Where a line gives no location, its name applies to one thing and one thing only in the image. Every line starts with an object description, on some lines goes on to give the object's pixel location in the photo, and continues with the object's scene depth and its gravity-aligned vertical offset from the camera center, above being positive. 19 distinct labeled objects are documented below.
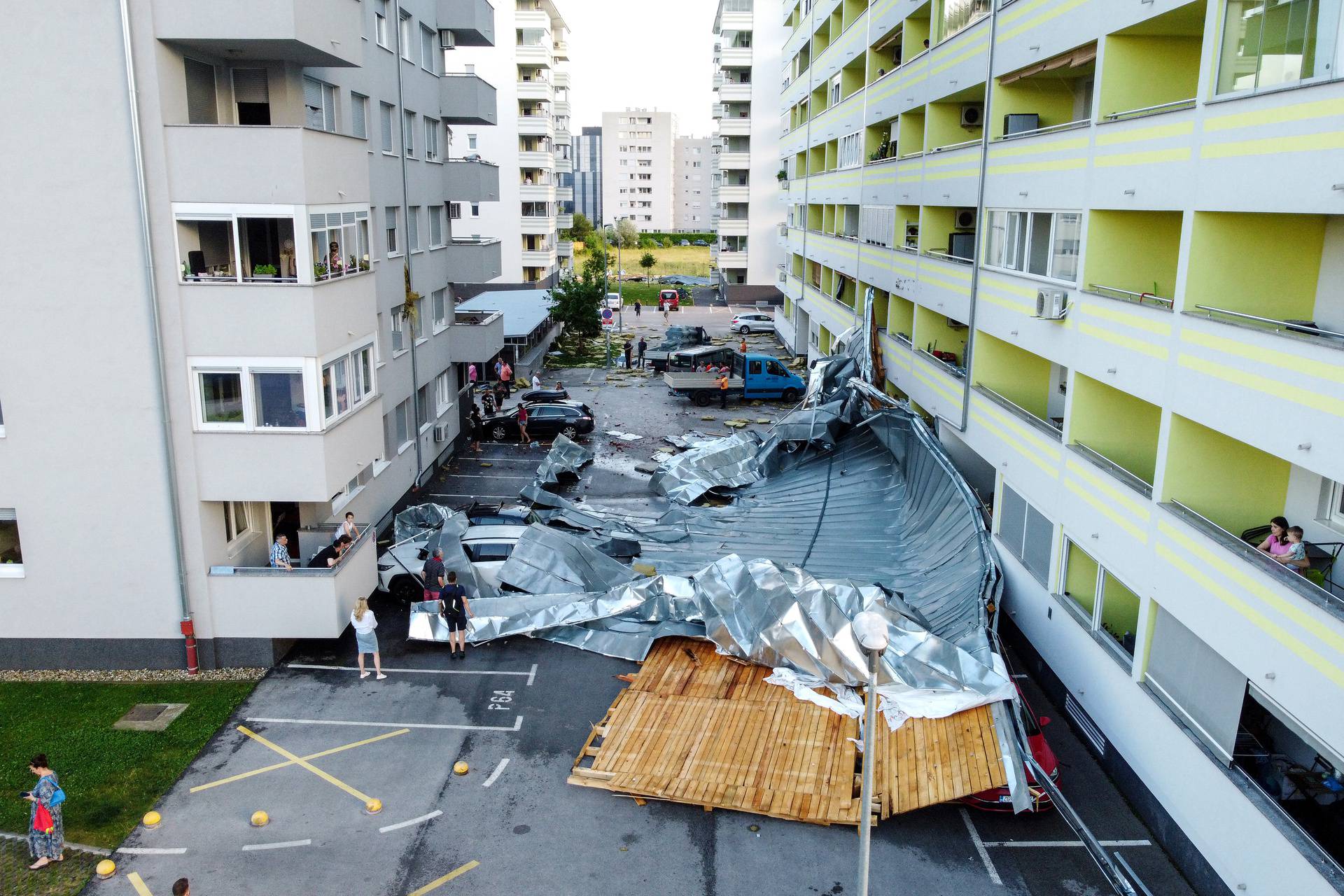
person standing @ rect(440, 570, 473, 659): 17.70 -6.71
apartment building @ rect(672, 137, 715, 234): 155.75 +7.94
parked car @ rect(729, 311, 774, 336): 62.19 -5.54
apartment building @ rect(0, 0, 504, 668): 15.21 -1.75
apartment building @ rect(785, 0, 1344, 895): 10.17 -1.93
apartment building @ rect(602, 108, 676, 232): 136.75 +8.99
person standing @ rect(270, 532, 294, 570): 17.22 -5.53
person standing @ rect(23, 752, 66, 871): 11.92 -6.98
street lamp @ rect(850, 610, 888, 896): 8.18 -3.69
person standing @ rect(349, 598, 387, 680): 16.56 -6.49
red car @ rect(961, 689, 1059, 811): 12.82 -7.07
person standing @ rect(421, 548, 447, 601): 18.55 -6.39
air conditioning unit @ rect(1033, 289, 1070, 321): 15.93 -1.08
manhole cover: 15.39 -7.55
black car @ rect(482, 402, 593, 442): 34.22 -6.46
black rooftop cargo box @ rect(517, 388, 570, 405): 37.50 -6.07
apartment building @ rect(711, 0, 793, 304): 69.62 +6.82
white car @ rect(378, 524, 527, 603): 20.00 -6.57
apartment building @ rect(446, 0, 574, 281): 64.06 +6.20
